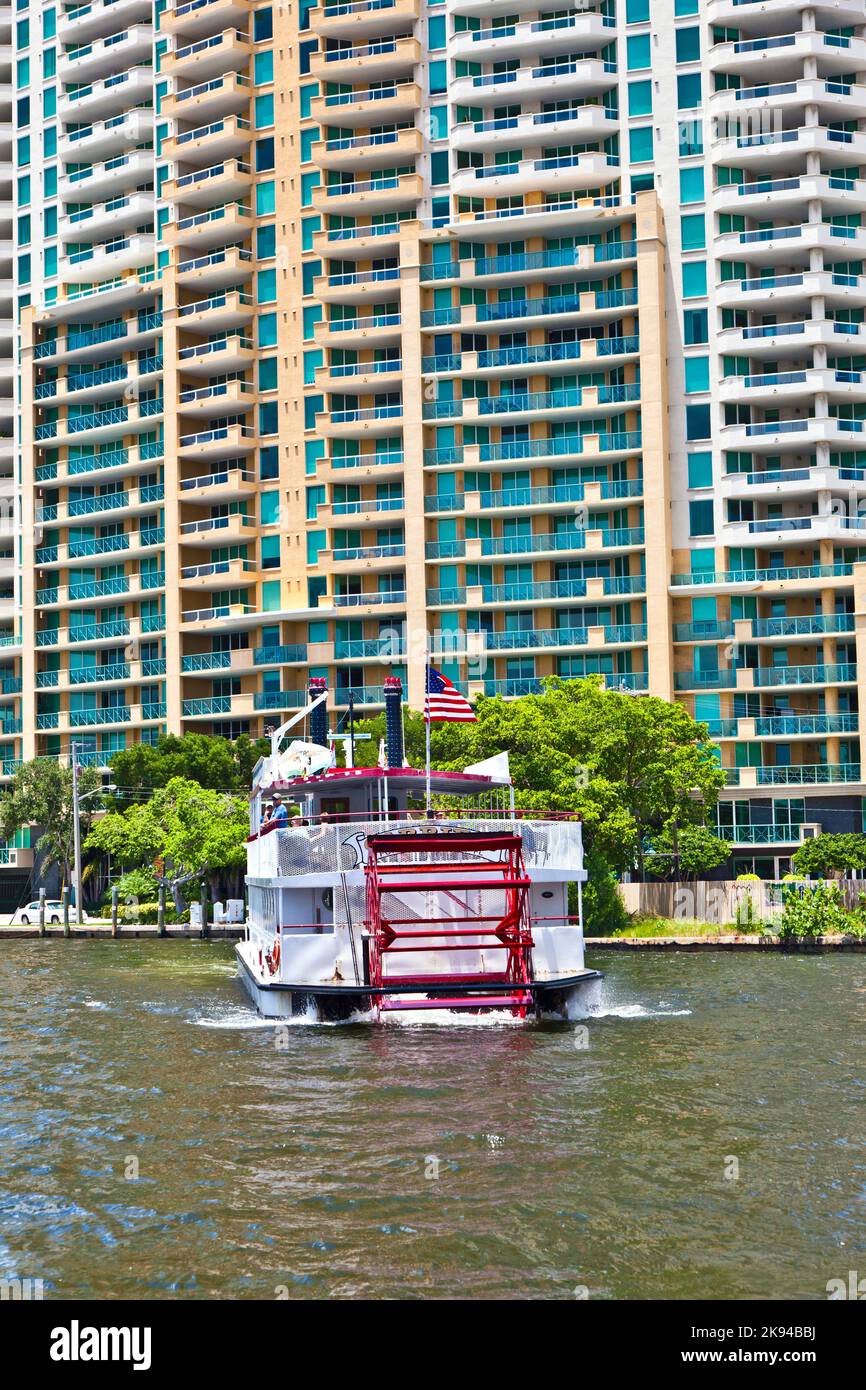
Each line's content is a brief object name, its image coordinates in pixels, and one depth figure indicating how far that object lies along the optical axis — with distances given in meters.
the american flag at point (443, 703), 43.88
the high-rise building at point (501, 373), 93.44
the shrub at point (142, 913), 90.75
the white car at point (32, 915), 98.91
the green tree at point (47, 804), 104.19
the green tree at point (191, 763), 96.31
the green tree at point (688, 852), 77.93
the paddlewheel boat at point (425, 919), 39.78
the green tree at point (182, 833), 85.88
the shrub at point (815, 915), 64.46
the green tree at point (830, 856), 75.00
